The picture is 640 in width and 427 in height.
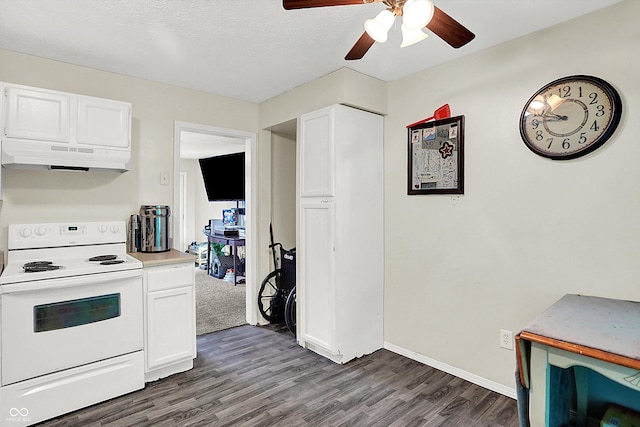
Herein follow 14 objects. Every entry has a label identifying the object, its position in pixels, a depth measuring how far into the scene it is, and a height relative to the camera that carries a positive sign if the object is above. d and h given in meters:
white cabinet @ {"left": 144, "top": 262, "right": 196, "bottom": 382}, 2.52 -0.79
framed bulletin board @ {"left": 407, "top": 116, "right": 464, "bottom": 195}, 2.58 +0.46
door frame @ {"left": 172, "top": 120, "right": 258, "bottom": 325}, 3.73 +0.01
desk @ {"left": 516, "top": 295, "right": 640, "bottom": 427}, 1.23 -0.50
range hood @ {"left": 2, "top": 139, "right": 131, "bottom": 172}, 2.27 +0.43
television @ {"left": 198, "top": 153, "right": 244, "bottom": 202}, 5.80 +0.70
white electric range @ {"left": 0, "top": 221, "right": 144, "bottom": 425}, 2.02 -0.69
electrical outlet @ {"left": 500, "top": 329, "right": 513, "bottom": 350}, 2.33 -0.85
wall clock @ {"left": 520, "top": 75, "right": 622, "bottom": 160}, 1.92 +0.58
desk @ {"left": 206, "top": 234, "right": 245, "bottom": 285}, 5.63 -0.44
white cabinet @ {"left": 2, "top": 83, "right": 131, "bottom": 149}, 2.27 +0.71
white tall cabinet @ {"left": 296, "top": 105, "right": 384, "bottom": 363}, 2.83 -0.14
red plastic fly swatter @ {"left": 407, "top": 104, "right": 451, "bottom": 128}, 2.64 +0.80
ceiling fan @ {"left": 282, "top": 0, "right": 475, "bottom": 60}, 1.37 +0.88
